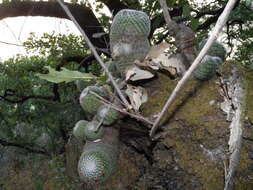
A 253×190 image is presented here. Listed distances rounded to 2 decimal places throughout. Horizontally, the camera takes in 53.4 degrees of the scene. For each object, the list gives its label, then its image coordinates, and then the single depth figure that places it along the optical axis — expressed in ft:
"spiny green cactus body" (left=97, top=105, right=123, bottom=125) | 2.37
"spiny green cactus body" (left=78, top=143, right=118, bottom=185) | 2.35
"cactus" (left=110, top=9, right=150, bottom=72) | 2.65
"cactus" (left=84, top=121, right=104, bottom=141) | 2.47
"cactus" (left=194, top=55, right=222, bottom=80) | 2.27
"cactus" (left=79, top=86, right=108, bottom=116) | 2.50
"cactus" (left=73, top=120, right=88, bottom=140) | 2.68
